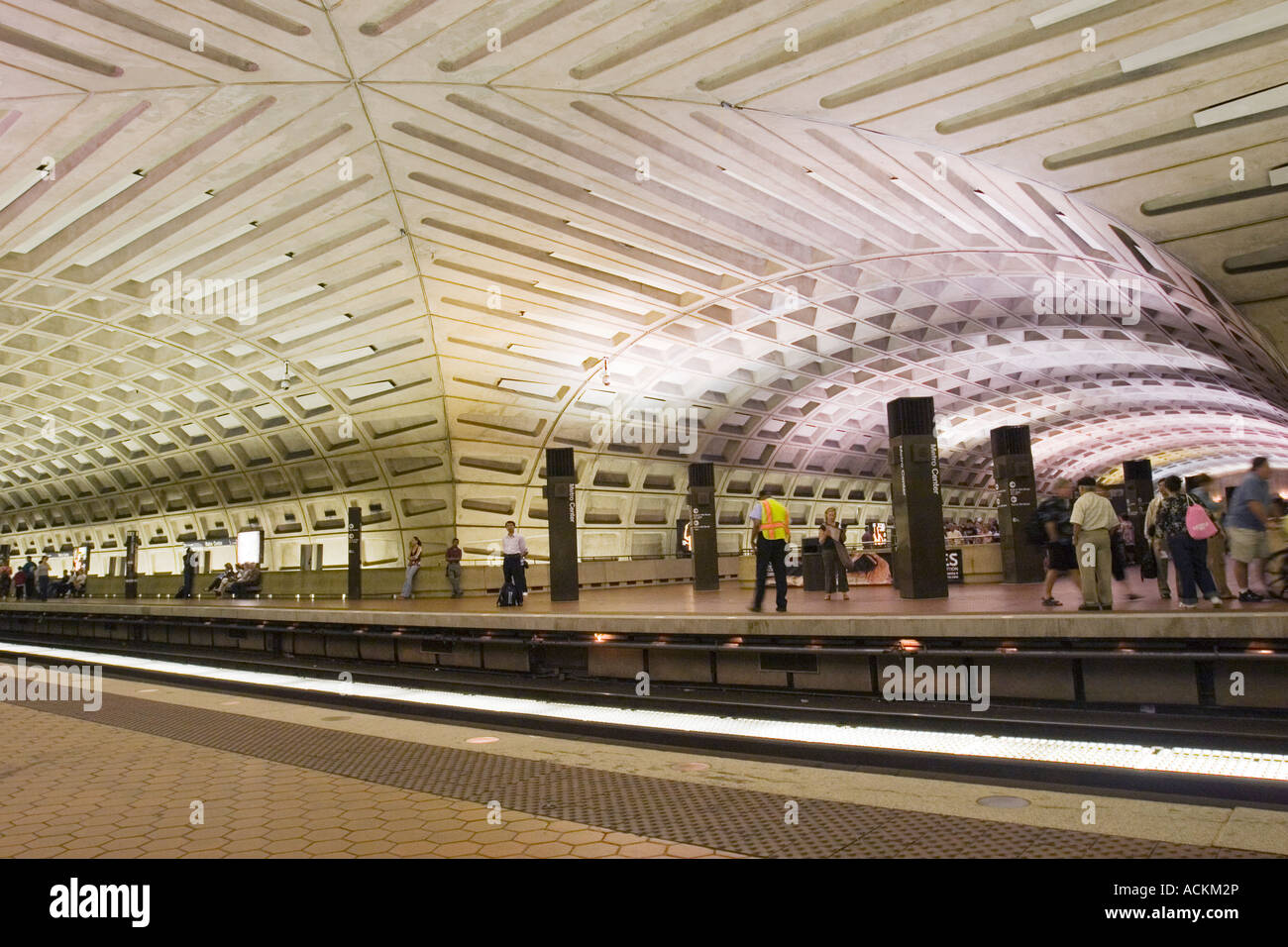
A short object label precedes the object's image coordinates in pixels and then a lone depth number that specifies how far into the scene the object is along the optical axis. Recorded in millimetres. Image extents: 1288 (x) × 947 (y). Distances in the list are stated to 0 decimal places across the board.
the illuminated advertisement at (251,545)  33656
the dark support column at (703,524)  20641
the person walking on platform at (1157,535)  9378
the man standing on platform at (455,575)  22728
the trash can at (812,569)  17531
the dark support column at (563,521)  17000
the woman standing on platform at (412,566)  21441
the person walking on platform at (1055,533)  8883
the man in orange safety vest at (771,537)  9820
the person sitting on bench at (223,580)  28869
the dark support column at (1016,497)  16344
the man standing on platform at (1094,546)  8133
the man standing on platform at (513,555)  15734
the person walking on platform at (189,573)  27969
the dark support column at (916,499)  12477
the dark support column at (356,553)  23562
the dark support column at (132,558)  27016
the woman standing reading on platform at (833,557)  14227
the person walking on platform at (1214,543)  8366
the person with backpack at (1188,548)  8195
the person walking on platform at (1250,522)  8266
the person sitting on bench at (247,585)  27719
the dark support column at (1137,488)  21234
